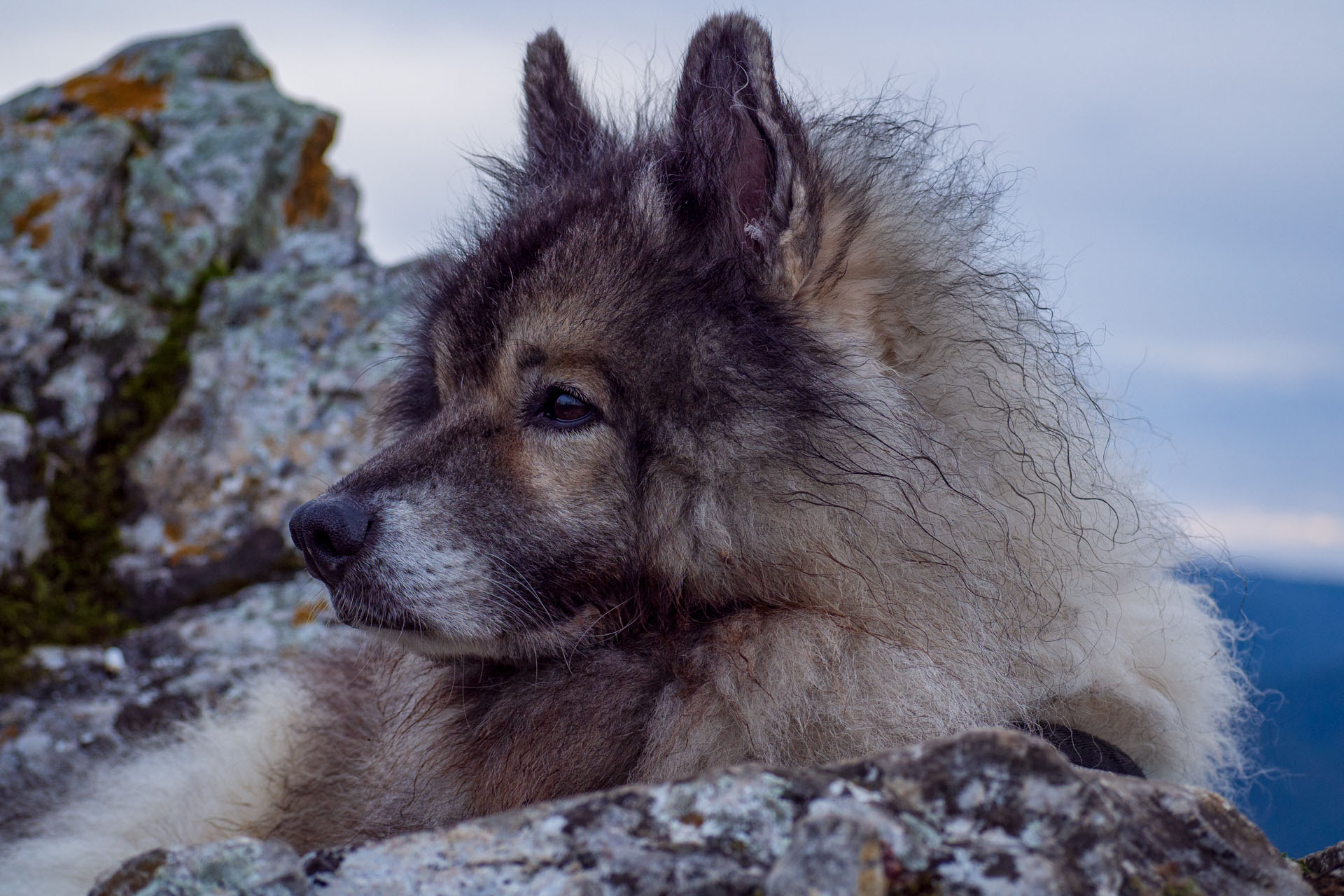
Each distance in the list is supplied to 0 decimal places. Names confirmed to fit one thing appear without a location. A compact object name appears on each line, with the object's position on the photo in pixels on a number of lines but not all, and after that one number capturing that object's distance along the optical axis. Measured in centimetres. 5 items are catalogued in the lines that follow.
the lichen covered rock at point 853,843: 98
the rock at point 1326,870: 105
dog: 115
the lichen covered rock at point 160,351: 151
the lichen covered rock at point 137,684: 139
